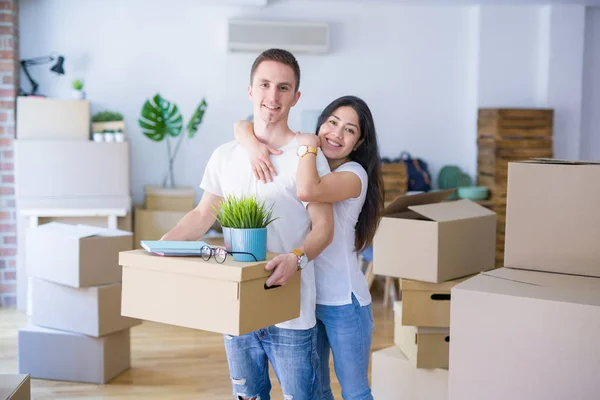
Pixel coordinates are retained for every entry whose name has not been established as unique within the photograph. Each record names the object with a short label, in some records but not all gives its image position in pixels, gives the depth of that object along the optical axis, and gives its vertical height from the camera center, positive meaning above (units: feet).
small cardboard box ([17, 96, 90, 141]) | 16.56 +0.71
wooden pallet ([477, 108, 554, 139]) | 19.16 +0.94
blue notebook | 5.34 -0.77
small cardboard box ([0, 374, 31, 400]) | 6.69 -2.41
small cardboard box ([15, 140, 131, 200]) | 16.33 -0.53
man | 5.89 -0.63
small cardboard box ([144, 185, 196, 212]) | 17.80 -1.28
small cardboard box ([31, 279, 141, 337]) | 11.31 -2.68
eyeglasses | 5.21 -0.78
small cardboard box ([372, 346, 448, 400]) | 8.88 -2.99
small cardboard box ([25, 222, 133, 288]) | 11.14 -1.75
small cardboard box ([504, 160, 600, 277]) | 5.50 -0.49
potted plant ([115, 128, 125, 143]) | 17.02 +0.30
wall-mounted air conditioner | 18.94 +3.23
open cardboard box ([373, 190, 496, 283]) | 8.34 -1.08
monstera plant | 17.76 +0.78
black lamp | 17.78 +2.17
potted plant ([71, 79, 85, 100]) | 17.26 +1.45
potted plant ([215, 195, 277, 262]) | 5.28 -0.59
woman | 6.54 -0.86
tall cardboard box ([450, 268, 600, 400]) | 4.66 -1.29
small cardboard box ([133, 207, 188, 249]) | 17.24 -1.82
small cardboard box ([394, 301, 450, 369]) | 8.87 -2.49
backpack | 19.75 -0.59
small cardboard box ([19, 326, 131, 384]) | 11.53 -3.50
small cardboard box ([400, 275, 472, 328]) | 8.80 -1.95
